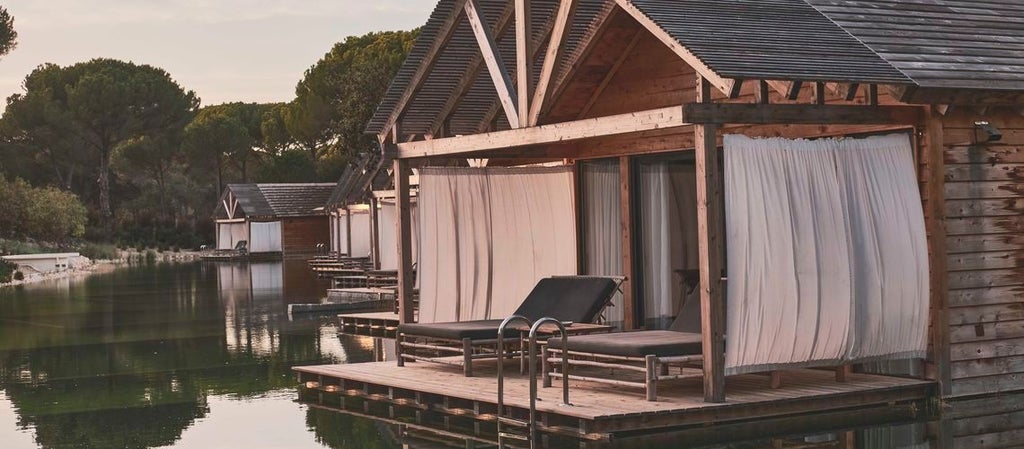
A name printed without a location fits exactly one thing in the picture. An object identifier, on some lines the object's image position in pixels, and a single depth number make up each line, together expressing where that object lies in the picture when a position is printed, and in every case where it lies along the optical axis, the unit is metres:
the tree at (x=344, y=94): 41.91
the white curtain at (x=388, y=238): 29.81
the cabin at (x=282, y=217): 57.97
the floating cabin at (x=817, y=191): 10.33
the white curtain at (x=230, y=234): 62.03
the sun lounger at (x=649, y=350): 10.34
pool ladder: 9.95
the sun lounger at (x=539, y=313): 12.51
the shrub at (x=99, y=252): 53.19
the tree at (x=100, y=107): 66.69
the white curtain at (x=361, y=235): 39.12
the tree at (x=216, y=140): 74.62
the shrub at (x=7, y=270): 36.62
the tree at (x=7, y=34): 45.78
